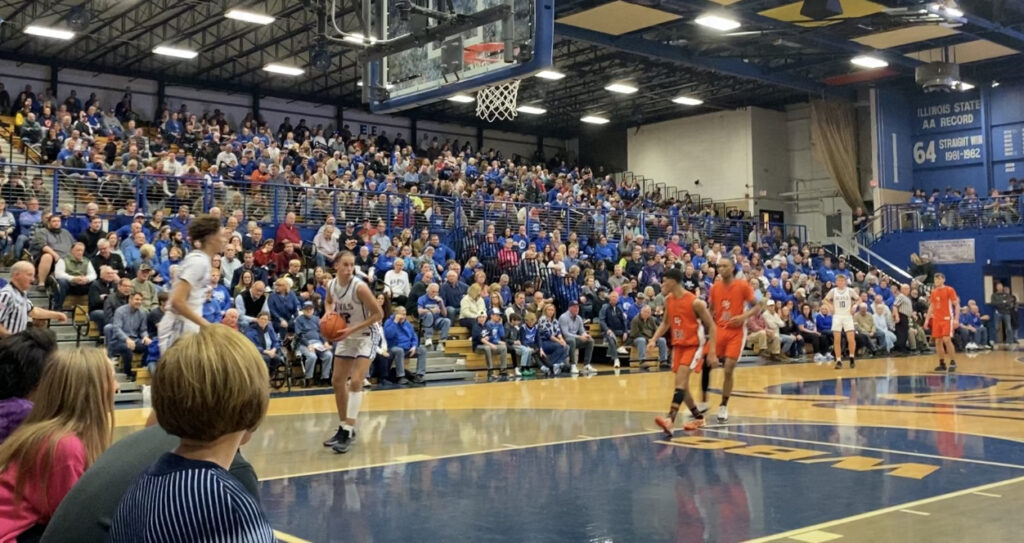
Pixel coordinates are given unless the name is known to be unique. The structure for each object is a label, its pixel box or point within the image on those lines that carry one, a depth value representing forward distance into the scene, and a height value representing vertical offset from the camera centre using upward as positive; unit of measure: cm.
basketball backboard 938 +301
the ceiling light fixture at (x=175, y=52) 2567 +778
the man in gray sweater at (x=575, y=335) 1709 -29
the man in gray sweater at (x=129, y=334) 1206 -14
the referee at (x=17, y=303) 683 +16
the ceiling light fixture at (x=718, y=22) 2178 +720
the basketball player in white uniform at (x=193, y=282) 600 +27
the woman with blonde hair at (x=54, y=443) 247 -33
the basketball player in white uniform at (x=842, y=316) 1778 +2
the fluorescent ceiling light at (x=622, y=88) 3025 +779
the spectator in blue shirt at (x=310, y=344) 1370 -34
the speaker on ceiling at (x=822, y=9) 1850 +631
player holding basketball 786 -24
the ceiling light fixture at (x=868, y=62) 2645 +751
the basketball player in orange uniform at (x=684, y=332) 877 -13
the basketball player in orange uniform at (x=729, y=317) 955 +1
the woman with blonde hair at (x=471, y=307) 1661 +25
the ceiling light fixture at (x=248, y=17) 2288 +780
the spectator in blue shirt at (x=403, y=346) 1458 -41
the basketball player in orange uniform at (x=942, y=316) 1611 +0
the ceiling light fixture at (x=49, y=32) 2281 +741
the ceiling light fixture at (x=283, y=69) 2773 +779
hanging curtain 3173 +616
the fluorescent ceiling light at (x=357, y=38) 1037 +328
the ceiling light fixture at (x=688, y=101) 3231 +780
